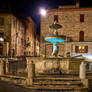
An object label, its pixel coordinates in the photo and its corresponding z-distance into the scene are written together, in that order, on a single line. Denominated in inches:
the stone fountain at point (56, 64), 485.3
